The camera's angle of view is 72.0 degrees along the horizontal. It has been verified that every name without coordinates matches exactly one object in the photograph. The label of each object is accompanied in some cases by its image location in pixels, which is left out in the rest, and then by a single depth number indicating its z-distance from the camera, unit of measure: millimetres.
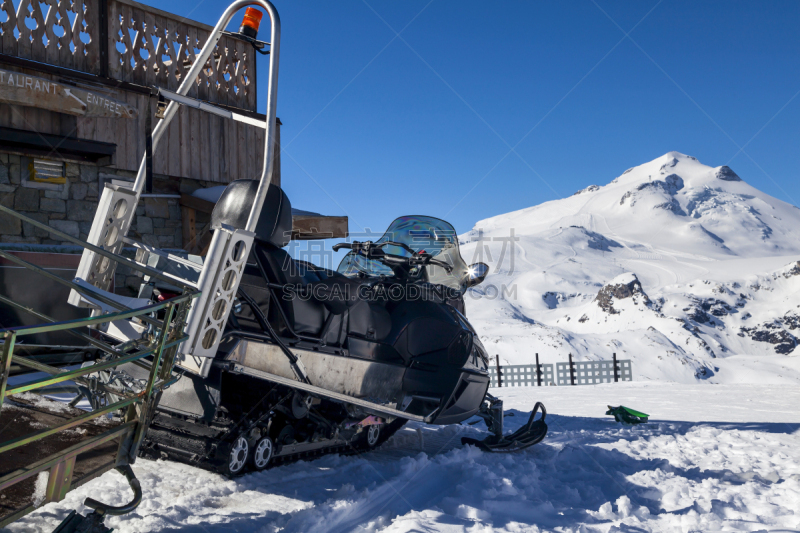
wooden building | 6629
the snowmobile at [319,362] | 2955
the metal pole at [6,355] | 1463
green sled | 6125
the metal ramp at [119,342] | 1756
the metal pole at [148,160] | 2973
